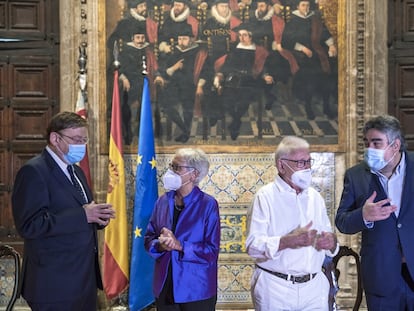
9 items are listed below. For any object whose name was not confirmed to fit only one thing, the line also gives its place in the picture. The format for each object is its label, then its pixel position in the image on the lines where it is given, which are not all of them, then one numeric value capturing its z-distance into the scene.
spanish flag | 6.69
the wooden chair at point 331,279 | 4.11
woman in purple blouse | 4.28
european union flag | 6.61
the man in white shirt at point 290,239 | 3.93
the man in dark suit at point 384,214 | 3.99
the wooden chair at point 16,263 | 4.55
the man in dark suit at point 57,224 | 3.92
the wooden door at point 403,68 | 7.56
